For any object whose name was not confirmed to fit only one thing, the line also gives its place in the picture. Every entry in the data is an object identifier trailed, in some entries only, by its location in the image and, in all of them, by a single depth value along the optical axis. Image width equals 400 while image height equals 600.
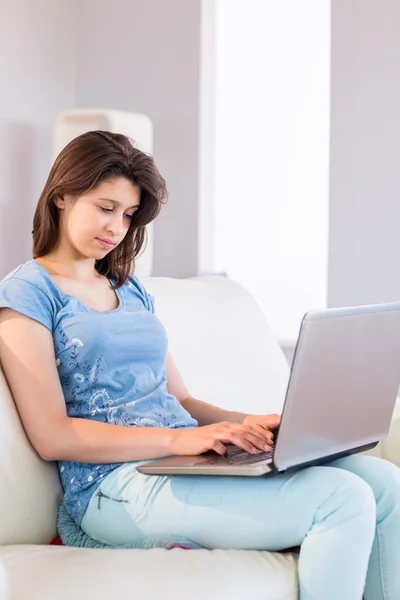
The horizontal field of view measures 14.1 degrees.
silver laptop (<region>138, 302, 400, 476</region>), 2.72
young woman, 2.79
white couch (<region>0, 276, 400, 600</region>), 2.67
